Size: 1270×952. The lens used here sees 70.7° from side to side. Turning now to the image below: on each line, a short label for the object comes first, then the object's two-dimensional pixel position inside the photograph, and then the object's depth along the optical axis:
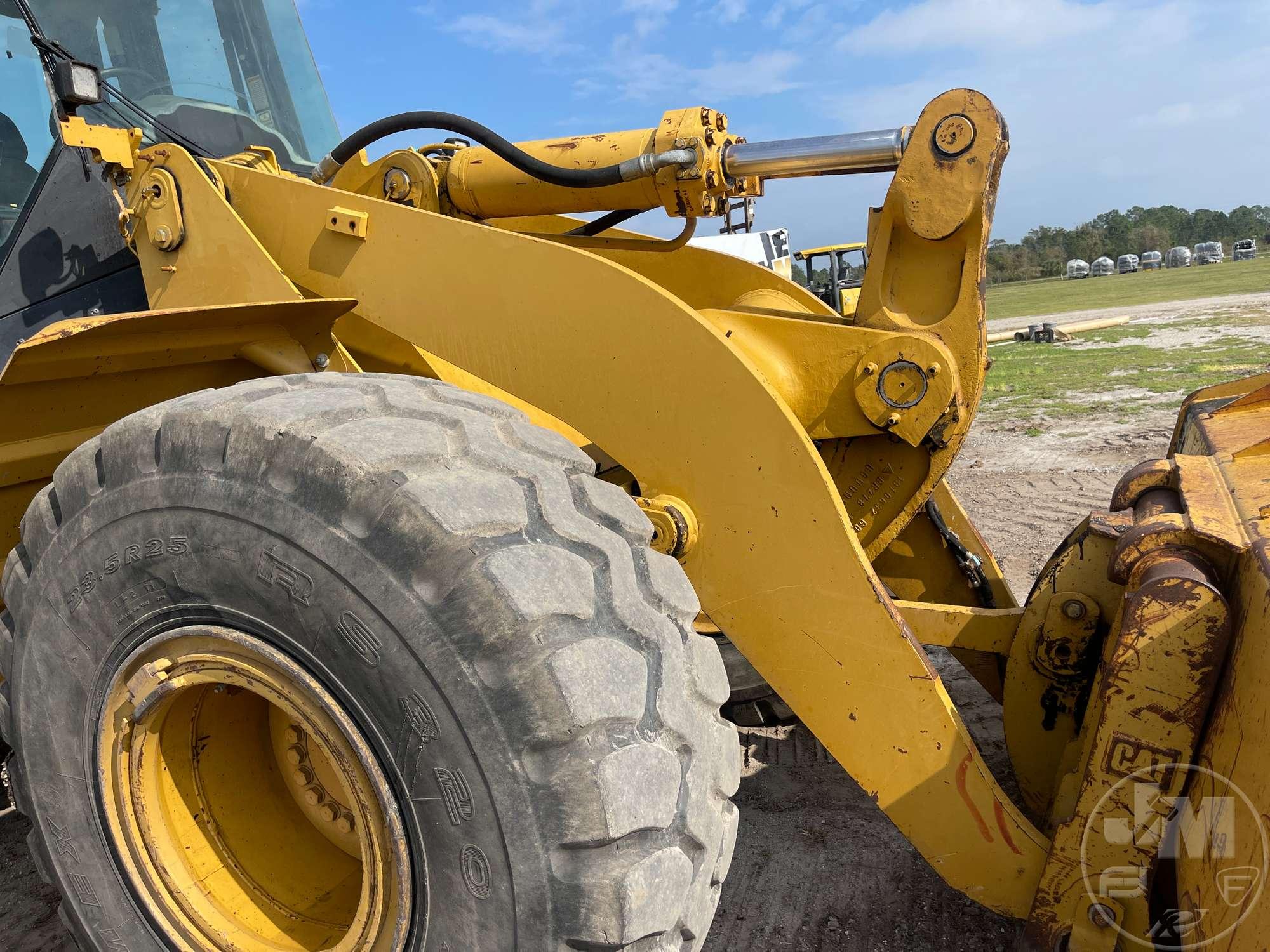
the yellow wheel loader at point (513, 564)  1.50
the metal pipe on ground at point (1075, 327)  18.84
